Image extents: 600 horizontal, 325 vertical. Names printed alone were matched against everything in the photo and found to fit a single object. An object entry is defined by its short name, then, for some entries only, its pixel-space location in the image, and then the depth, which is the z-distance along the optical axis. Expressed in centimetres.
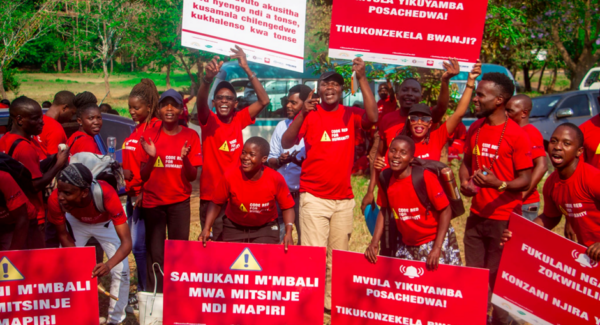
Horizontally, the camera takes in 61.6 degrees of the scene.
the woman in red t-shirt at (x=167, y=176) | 465
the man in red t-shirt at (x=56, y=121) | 521
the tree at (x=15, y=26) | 1734
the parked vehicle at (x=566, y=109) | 1167
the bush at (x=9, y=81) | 2375
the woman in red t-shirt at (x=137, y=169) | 483
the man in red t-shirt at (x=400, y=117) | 456
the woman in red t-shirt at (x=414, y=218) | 388
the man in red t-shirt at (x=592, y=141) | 445
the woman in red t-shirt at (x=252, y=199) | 431
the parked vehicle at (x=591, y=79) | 1677
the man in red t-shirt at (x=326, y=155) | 461
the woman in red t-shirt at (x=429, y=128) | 428
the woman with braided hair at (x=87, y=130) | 498
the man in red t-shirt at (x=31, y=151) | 430
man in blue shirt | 545
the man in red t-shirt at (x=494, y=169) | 407
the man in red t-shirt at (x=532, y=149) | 421
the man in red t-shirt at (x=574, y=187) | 364
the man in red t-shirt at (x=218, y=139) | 478
